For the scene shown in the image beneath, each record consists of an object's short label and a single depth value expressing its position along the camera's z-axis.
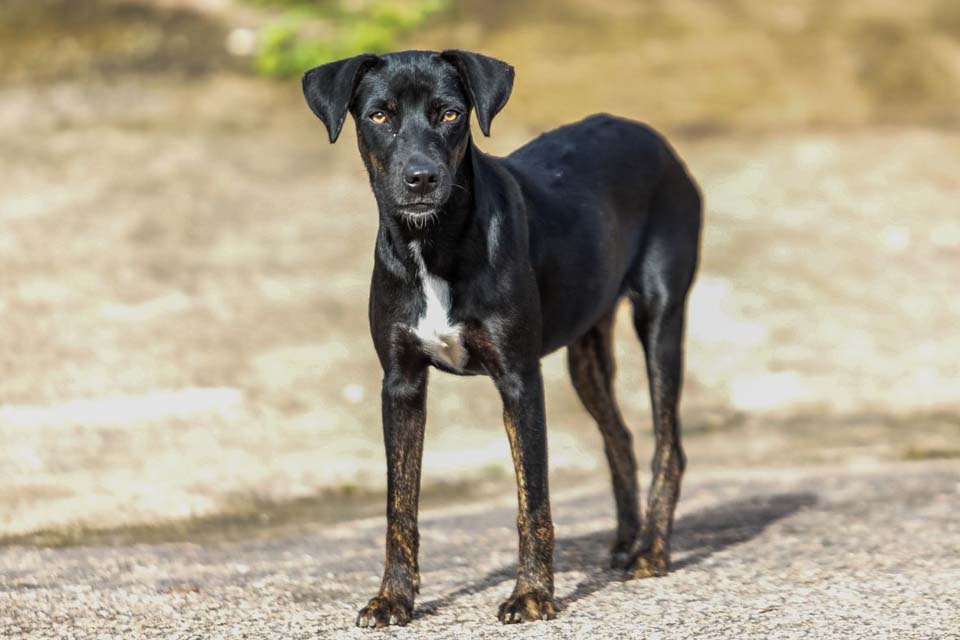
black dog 11.08
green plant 35.19
